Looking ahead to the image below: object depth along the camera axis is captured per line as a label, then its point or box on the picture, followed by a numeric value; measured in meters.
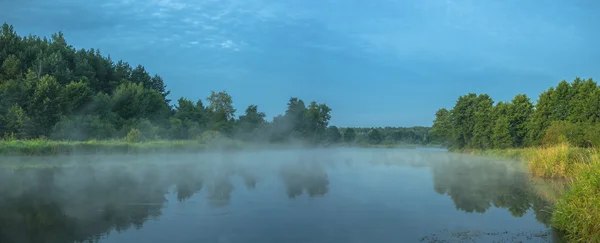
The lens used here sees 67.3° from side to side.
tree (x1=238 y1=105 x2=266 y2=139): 78.75
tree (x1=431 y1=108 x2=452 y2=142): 66.88
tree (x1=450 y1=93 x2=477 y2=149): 60.97
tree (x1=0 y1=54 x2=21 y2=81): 49.50
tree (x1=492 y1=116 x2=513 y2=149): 47.54
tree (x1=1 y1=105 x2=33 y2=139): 40.12
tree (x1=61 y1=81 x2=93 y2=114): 45.12
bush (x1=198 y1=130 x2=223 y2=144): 55.34
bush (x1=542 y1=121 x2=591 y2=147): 34.62
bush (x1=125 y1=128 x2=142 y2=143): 41.62
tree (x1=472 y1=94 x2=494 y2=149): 54.47
